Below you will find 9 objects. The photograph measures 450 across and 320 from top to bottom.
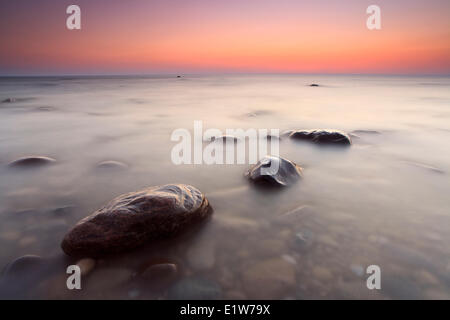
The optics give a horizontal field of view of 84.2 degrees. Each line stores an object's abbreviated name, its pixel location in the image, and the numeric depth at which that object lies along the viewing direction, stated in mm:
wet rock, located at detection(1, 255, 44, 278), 1581
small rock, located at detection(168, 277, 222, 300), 1466
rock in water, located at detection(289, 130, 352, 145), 4496
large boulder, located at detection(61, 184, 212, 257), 1722
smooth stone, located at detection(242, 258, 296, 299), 1490
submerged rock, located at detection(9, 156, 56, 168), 3444
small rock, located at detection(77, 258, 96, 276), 1584
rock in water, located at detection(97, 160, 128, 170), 3426
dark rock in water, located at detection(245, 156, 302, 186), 2805
